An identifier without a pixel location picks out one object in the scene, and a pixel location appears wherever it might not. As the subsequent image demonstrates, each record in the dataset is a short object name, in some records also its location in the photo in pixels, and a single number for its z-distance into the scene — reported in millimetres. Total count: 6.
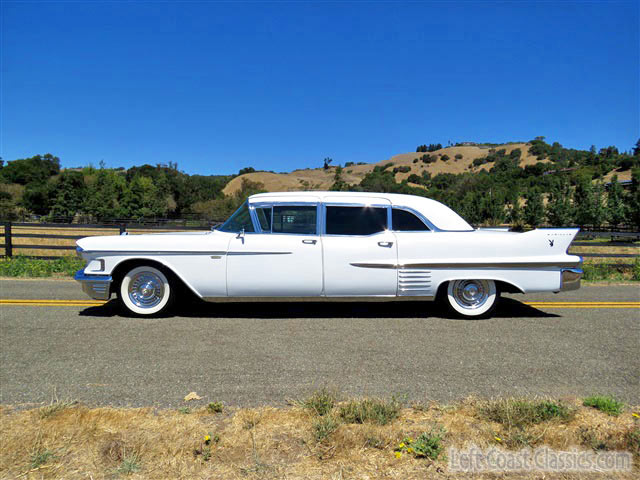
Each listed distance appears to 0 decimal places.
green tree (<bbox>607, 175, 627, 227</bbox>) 35938
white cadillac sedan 5340
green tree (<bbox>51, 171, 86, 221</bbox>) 52781
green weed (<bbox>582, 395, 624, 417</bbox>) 2866
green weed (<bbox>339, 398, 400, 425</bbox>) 2699
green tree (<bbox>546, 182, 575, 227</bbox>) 37844
